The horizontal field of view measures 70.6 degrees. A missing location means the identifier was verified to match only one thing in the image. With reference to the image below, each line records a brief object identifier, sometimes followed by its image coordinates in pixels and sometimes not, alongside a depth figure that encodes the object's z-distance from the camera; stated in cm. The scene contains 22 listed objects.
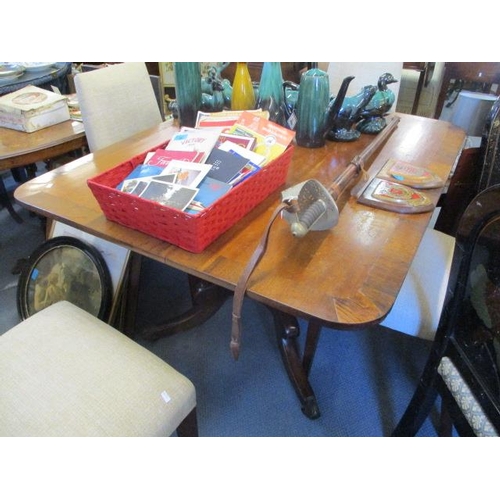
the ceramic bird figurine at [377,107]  125
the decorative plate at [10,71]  186
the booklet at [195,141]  91
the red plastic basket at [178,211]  69
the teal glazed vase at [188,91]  117
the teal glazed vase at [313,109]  108
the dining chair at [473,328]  60
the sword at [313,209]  69
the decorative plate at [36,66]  202
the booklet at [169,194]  74
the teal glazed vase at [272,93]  115
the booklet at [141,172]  82
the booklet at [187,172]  81
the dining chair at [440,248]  98
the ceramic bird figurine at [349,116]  122
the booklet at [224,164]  84
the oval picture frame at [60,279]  133
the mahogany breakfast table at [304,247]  62
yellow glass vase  124
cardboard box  152
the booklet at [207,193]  74
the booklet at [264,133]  94
